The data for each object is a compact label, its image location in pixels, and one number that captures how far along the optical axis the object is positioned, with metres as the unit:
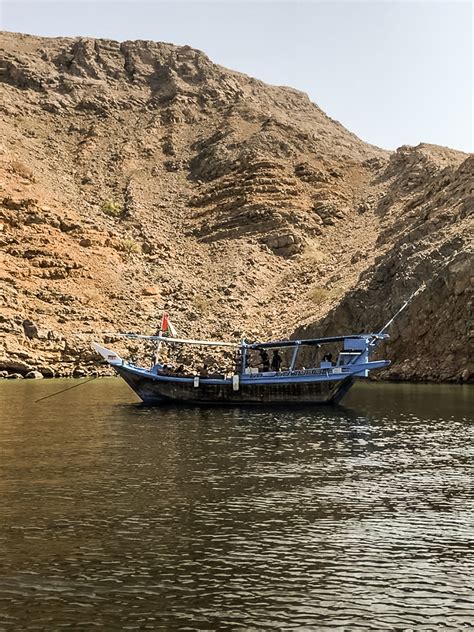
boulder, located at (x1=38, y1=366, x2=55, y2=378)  69.38
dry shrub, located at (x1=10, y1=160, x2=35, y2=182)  91.56
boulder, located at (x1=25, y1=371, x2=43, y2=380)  68.25
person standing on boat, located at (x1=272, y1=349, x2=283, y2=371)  48.12
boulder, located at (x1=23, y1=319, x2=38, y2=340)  71.69
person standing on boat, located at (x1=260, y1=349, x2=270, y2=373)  48.92
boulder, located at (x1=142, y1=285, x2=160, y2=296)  82.44
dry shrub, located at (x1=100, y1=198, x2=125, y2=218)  95.44
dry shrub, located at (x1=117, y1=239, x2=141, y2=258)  88.12
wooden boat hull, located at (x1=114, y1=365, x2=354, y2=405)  45.81
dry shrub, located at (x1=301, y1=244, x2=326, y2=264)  88.94
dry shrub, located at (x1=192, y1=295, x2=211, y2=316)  81.06
